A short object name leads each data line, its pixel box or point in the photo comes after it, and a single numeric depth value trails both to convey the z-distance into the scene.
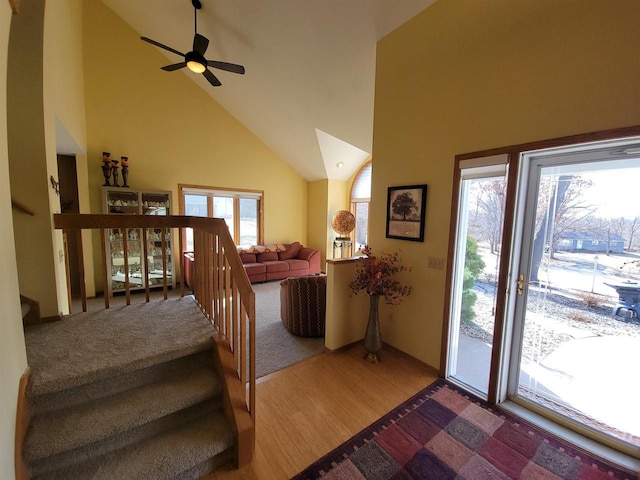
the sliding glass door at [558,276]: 1.66
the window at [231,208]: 5.41
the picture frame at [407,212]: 2.47
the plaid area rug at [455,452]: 1.54
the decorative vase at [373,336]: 2.62
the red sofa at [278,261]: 5.46
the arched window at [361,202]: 6.16
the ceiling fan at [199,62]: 2.88
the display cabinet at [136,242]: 4.45
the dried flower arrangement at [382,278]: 2.50
